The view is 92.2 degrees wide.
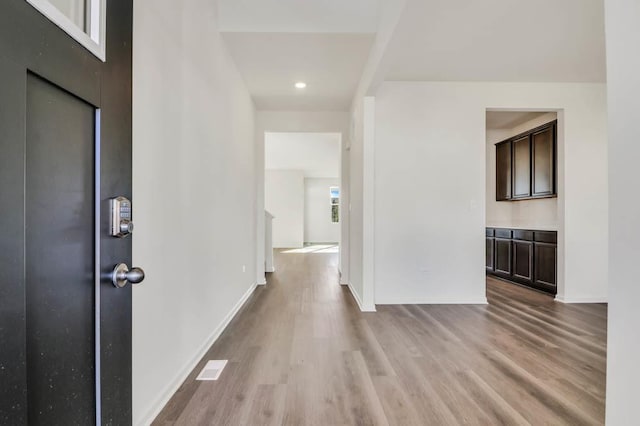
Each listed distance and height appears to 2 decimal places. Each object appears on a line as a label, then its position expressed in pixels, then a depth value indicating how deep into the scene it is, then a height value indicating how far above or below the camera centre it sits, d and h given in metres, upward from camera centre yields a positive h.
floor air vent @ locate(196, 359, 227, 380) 1.85 -0.98
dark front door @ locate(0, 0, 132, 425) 0.54 -0.02
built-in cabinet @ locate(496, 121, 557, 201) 3.88 +0.68
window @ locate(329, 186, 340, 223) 10.97 +0.37
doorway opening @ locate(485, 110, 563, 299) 3.80 +0.22
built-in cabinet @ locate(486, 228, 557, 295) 3.74 -0.58
